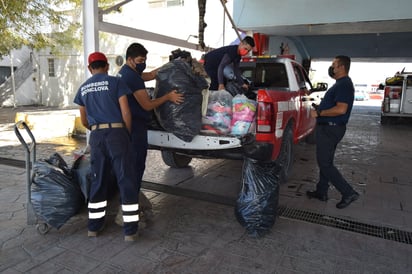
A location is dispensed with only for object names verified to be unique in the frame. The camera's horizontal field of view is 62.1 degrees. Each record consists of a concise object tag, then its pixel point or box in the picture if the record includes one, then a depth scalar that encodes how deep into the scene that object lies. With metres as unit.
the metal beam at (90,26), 4.89
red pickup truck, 3.68
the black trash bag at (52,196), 3.32
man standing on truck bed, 4.71
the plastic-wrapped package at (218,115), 3.76
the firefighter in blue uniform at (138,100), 3.47
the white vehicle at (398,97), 12.02
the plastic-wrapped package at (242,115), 3.67
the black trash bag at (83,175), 3.49
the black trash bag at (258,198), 3.46
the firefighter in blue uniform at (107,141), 3.18
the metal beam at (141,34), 5.18
